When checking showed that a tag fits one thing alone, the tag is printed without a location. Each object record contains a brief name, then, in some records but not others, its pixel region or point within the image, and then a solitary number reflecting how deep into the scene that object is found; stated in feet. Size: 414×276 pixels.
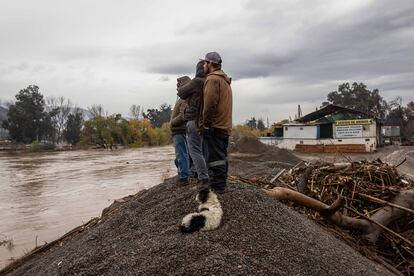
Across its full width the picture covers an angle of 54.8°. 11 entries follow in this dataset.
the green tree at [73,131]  224.33
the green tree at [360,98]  213.66
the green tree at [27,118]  193.88
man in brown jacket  13.78
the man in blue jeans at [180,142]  17.65
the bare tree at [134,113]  325.62
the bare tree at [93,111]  269.23
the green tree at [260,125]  273.38
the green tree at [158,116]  340.39
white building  85.97
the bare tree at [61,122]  251.11
